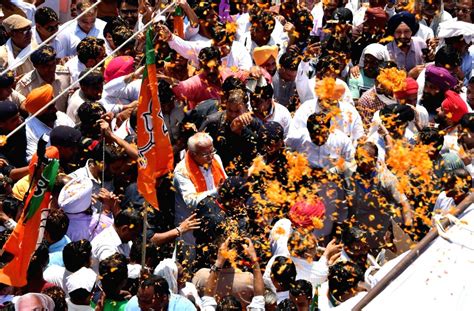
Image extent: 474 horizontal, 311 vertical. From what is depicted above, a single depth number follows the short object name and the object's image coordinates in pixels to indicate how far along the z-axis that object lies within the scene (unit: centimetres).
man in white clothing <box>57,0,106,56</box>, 1703
